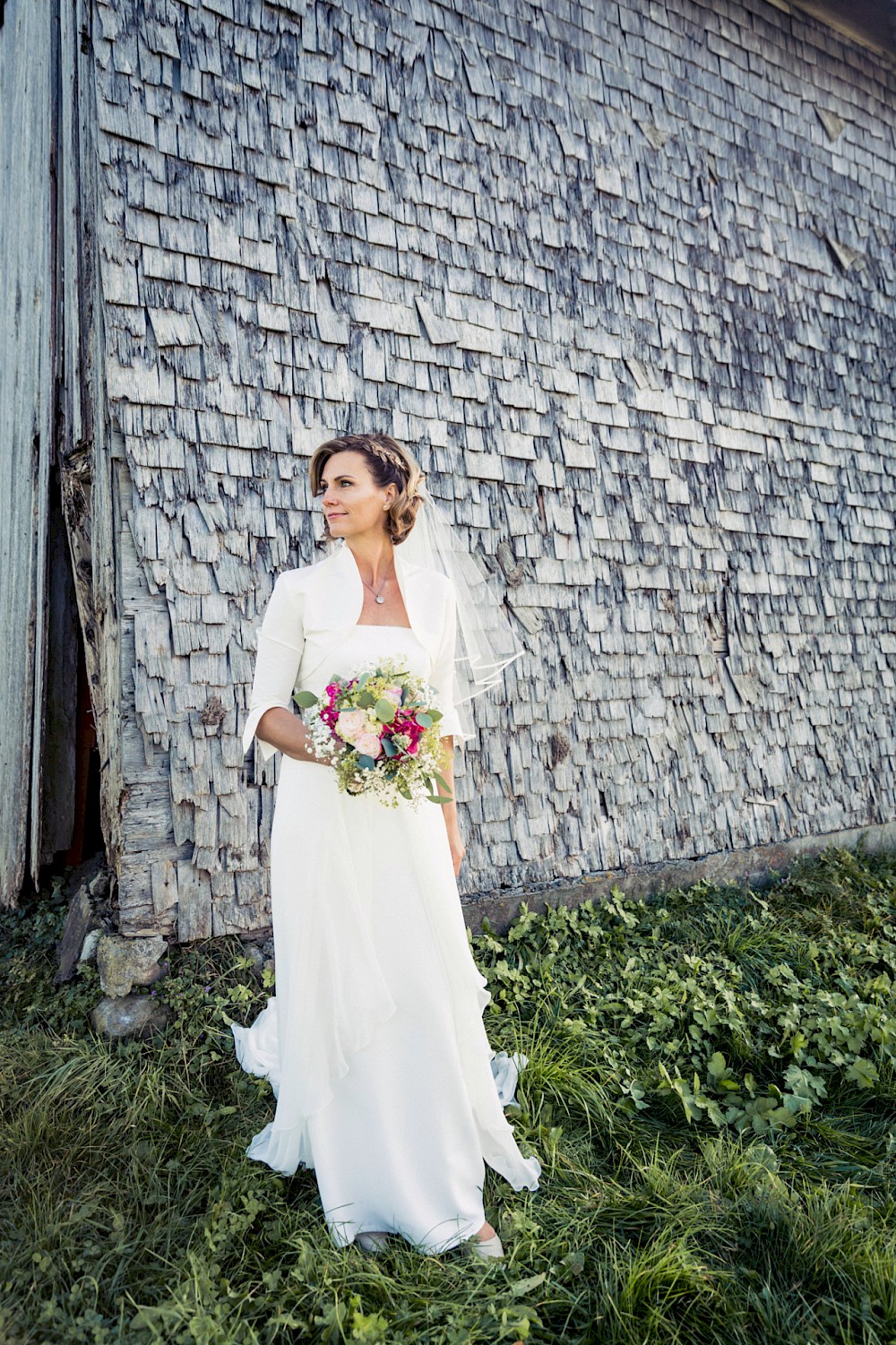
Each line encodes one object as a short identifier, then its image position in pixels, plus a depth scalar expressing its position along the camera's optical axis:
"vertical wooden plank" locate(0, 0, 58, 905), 4.06
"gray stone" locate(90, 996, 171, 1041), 3.12
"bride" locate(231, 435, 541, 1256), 2.25
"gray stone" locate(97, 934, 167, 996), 3.15
